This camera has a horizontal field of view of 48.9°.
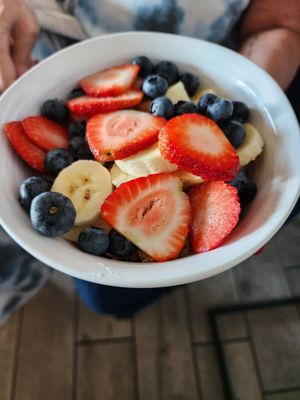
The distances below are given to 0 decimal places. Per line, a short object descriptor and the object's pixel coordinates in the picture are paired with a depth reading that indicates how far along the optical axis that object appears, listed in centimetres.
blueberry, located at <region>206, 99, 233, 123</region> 17
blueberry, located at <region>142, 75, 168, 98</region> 18
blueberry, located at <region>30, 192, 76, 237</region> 14
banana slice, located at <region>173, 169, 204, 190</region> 16
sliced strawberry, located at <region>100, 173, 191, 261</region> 15
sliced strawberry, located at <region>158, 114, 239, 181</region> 15
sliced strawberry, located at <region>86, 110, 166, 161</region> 17
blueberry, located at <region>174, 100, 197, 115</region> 18
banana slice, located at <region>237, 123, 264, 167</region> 17
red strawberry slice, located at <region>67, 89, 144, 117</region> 18
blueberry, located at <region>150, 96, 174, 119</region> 17
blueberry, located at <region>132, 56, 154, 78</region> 20
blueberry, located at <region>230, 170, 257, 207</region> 17
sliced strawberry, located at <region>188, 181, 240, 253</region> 15
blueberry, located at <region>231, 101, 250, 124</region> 19
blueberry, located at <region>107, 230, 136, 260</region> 15
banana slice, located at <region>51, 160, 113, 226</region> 16
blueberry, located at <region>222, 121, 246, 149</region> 17
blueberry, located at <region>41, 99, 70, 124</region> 19
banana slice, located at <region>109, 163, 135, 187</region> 16
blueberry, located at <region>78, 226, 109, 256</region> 15
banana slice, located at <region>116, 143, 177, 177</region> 16
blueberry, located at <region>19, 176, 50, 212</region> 16
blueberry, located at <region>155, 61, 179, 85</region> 20
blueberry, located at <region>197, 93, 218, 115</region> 18
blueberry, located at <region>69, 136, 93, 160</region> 18
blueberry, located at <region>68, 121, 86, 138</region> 18
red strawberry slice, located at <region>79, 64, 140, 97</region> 19
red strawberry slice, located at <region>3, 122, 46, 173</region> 17
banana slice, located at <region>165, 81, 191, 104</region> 19
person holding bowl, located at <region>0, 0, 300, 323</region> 22
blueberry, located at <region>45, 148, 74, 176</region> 17
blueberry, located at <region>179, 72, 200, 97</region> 20
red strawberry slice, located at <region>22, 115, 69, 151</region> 18
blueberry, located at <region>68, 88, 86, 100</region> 20
